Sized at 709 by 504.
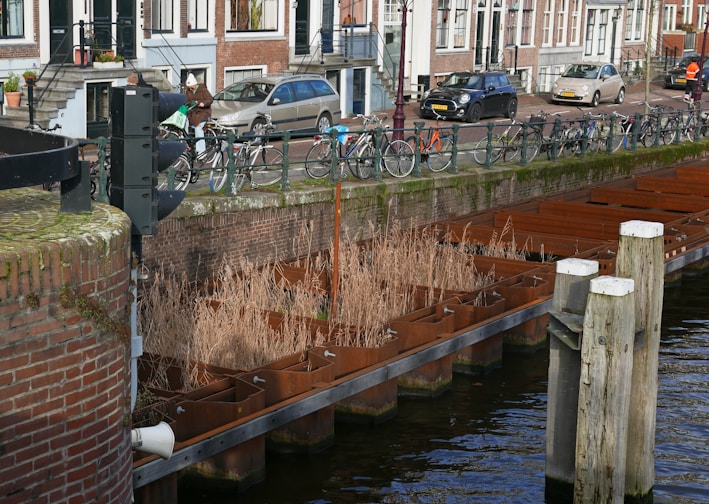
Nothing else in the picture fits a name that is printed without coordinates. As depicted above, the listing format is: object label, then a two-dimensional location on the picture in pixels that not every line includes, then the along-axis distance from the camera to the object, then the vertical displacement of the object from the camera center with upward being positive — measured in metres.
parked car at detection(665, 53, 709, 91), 49.09 -1.77
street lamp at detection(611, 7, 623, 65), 52.22 +0.38
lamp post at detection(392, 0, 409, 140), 21.75 -1.49
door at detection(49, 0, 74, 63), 25.66 -0.30
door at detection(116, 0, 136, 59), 26.99 -0.29
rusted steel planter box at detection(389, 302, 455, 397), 12.30 -3.14
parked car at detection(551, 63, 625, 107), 39.91 -1.80
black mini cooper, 33.22 -1.94
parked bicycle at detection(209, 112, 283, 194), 15.75 -1.94
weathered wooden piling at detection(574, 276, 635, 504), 8.71 -2.56
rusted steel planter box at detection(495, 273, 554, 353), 14.54 -3.58
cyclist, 19.92 -1.42
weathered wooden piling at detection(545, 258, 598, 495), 9.22 -2.45
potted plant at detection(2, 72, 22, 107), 24.20 -1.49
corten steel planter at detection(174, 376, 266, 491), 9.63 -3.17
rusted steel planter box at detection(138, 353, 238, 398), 10.84 -3.13
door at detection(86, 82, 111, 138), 25.33 -1.91
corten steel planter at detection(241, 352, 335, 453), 10.48 -3.13
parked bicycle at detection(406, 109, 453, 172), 18.95 -1.95
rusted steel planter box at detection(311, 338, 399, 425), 11.29 -3.55
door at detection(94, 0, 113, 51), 26.42 -0.21
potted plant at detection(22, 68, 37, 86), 23.50 -1.20
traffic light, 7.02 -0.77
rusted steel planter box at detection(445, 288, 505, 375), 13.36 -3.56
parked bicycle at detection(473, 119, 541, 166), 21.05 -2.05
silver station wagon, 24.53 -1.67
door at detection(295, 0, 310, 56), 33.03 -0.17
